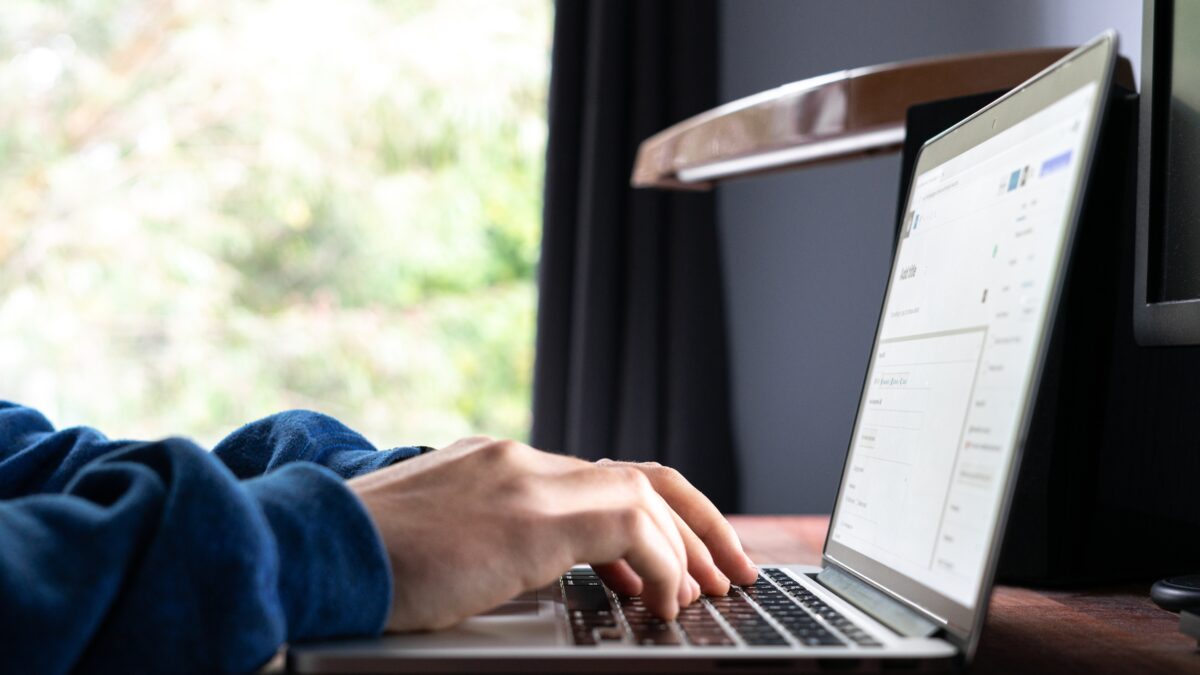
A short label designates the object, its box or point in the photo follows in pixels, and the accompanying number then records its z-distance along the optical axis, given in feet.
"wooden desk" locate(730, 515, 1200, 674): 1.72
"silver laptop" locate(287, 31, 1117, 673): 1.42
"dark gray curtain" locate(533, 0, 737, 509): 7.09
